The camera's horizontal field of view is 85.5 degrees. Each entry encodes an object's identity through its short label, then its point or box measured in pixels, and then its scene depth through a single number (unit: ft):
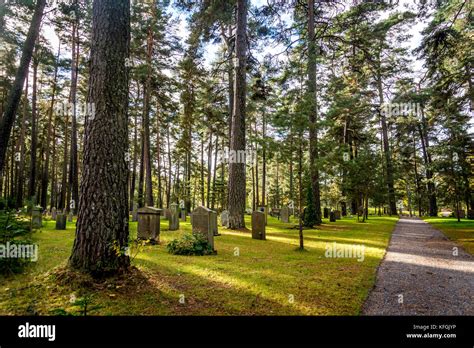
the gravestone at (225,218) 45.98
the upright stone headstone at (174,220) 41.34
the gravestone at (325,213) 85.73
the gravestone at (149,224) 28.37
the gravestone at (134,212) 56.19
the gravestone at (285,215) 66.49
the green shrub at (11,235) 15.56
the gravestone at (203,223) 25.46
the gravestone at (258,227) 33.64
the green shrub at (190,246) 23.77
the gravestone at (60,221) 39.60
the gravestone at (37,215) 36.09
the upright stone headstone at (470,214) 76.32
